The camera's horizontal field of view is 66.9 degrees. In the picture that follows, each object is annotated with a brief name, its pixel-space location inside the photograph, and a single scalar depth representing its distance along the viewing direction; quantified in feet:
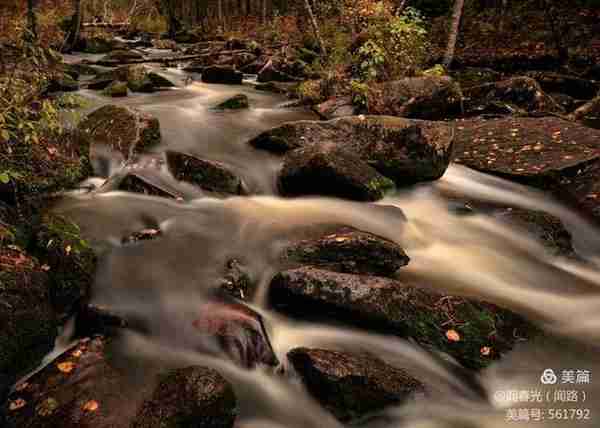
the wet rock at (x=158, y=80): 41.32
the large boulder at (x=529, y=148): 22.22
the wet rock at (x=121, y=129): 22.08
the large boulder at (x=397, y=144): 22.16
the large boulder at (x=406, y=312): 12.03
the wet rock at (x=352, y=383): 10.46
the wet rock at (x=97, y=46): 66.63
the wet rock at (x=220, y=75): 45.98
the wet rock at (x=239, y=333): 11.62
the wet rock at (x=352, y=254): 14.49
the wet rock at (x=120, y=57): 50.06
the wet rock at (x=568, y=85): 39.68
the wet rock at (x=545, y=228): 17.78
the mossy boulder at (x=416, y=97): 30.94
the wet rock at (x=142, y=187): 18.90
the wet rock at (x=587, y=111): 30.76
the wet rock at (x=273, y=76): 48.24
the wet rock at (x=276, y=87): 41.97
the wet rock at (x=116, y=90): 36.09
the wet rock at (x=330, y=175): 19.88
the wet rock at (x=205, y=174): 20.33
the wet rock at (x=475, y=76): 43.16
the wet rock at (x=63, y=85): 35.64
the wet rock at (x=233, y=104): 34.50
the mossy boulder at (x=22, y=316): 10.02
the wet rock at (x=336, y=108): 32.35
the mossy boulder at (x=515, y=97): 33.19
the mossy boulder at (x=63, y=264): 12.21
